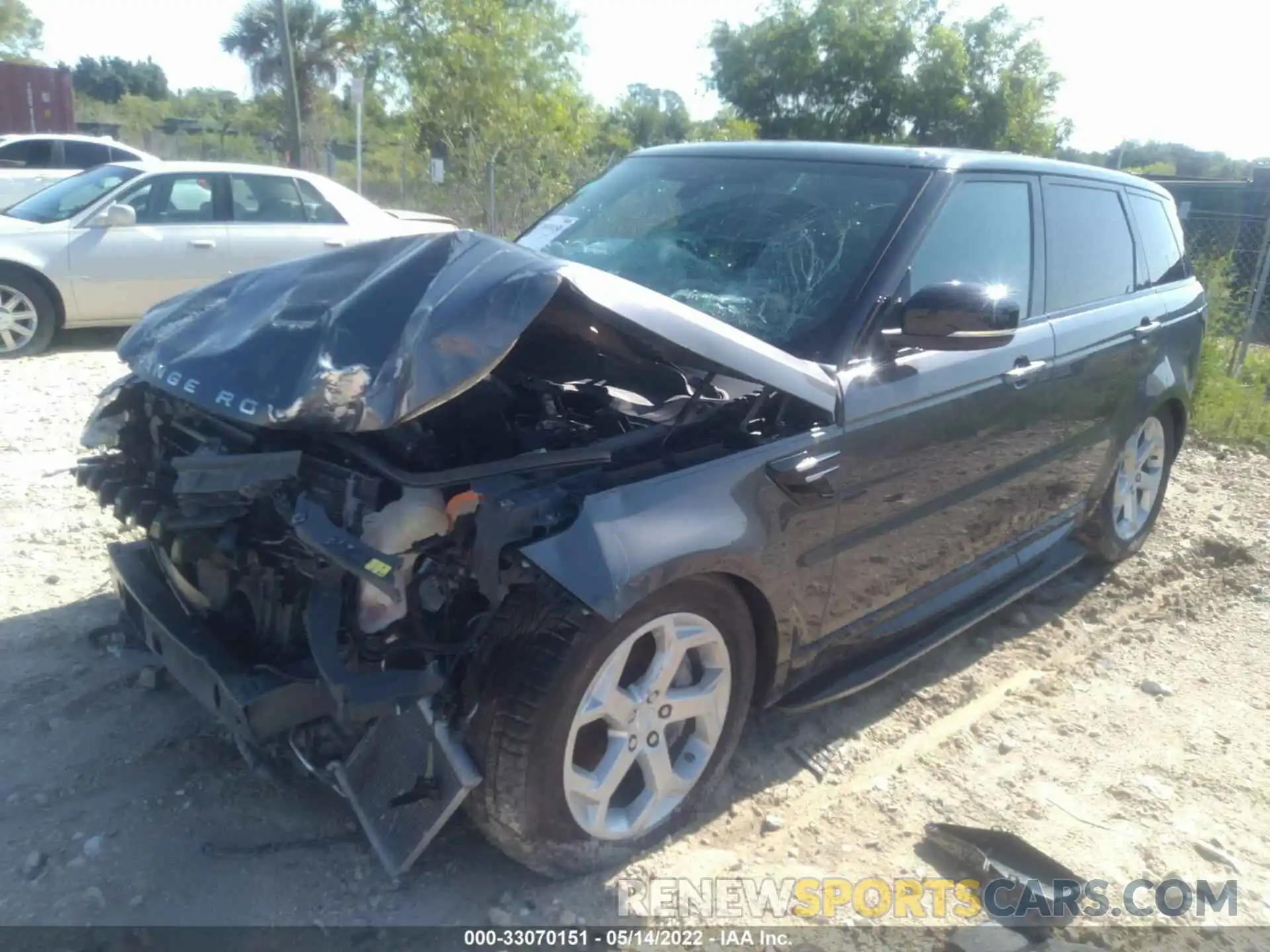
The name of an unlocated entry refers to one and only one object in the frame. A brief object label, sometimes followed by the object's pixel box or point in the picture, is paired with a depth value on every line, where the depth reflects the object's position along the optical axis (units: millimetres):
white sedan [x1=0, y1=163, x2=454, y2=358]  8039
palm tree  39219
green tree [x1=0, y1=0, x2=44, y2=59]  40688
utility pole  18391
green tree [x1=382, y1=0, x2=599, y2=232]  17312
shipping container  21438
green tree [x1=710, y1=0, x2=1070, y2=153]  25656
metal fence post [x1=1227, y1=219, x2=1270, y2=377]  8789
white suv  12914
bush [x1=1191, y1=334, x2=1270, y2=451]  8062
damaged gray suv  2455
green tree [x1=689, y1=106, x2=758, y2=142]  21141
